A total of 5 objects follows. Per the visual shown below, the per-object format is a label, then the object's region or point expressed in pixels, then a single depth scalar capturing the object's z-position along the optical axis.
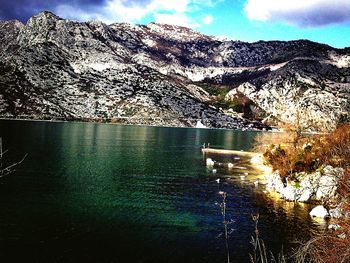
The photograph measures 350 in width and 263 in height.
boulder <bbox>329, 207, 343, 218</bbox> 52.84
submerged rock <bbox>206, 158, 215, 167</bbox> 107.32
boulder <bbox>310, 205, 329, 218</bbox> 54.41
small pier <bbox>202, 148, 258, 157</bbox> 142.12
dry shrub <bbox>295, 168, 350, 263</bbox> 17.67
